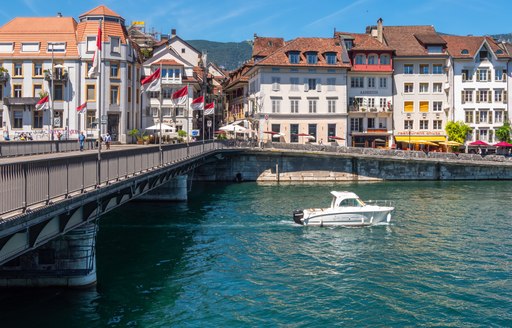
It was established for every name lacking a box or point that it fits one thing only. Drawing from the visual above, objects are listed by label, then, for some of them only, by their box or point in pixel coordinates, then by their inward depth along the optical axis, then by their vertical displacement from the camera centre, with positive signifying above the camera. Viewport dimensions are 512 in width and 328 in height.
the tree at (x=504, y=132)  81.75 +2.49
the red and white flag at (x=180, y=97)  40.89 +3.91
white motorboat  38.19 -4.58
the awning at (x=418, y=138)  83.25 +1.64
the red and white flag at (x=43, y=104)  48.38 +3.93
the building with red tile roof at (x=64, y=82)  71.75 +8.76
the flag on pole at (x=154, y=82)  34.50 +4.18
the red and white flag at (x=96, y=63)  26.88 +4.46
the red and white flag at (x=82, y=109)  49.53 +3.59
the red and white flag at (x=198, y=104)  49.53 +4.02
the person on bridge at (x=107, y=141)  48.22 +0.72
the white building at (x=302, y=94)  79.94 +7.97
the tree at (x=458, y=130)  81.50 +2.78
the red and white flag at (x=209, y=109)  56.19 +4.07
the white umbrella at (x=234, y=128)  73.19 +2.77
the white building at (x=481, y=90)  83.00 +8.84
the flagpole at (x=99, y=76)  22.02 +3.46
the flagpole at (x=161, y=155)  34.52 -0.39
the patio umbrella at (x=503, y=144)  80.00 +0.70
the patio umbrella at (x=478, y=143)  80.88 +0.86
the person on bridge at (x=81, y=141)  45.25 +0.61
